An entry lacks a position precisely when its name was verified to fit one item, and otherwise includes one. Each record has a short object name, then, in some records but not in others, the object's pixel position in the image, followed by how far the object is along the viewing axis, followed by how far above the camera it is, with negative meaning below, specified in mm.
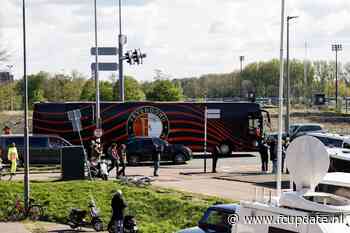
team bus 40938 -1857
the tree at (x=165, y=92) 64750 -265
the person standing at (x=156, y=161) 31406 -3008
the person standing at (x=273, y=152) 31781 -2690
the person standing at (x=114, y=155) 30891 -2725
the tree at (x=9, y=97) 70875 -918
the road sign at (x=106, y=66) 42406 +1295
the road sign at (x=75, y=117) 31559 -1219
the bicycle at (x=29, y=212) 23969 -3977
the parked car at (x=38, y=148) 35781 -2814
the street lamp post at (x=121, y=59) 44875 +1778
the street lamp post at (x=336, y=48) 106338 +5907
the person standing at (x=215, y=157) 32531 -2971
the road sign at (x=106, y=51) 41562 +2135
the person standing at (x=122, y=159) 30562 -2917
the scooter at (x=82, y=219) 21734 -3771
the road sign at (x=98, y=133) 34969 -2058
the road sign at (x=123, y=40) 46144 +3050
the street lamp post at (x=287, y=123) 48312 -2183
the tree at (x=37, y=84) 85444 +579
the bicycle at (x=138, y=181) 27078 -3352
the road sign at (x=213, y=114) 41250 -1357
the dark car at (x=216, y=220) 15609 -2771
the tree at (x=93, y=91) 69556 -221
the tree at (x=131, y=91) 68250 -192
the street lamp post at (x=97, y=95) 37844 -338
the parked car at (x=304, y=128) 50556 -2679
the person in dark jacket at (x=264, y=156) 33000 -2973
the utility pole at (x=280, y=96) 17202 -171
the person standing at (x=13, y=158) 30266 -2839
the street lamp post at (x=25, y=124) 24391 -1196
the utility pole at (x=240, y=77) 110338 +2009
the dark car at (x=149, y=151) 37375 -3088
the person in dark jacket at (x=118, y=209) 19891 -3193
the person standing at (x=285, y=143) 32969 -2397
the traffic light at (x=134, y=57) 43219 +1848
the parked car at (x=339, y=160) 22453 -2125
